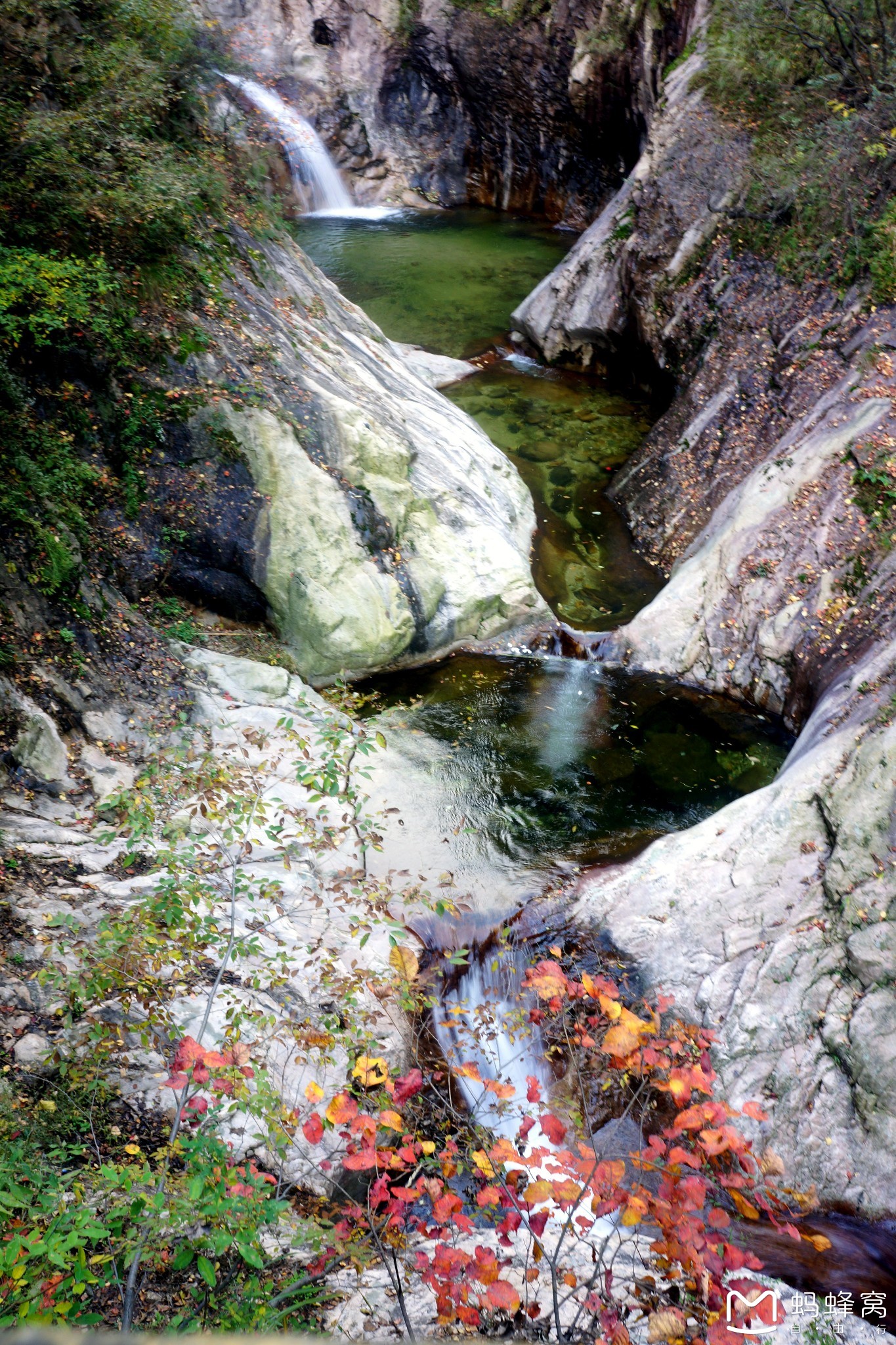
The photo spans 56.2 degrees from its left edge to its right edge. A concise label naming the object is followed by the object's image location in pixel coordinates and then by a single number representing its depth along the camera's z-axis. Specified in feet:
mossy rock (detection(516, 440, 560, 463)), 43.21
